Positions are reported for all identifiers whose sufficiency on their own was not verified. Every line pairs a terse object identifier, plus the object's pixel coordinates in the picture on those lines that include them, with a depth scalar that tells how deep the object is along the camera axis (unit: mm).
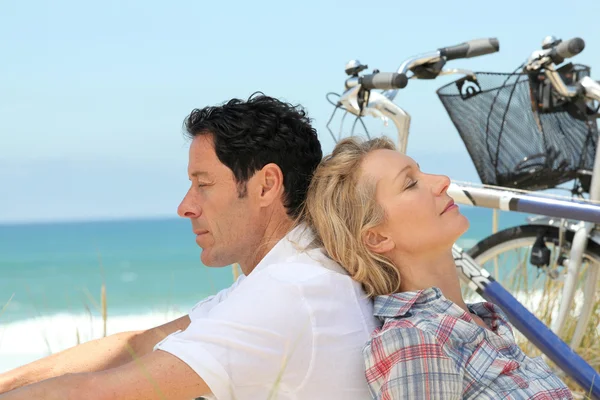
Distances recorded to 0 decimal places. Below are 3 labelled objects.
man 3534
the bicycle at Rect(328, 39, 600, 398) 4201
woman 3569
